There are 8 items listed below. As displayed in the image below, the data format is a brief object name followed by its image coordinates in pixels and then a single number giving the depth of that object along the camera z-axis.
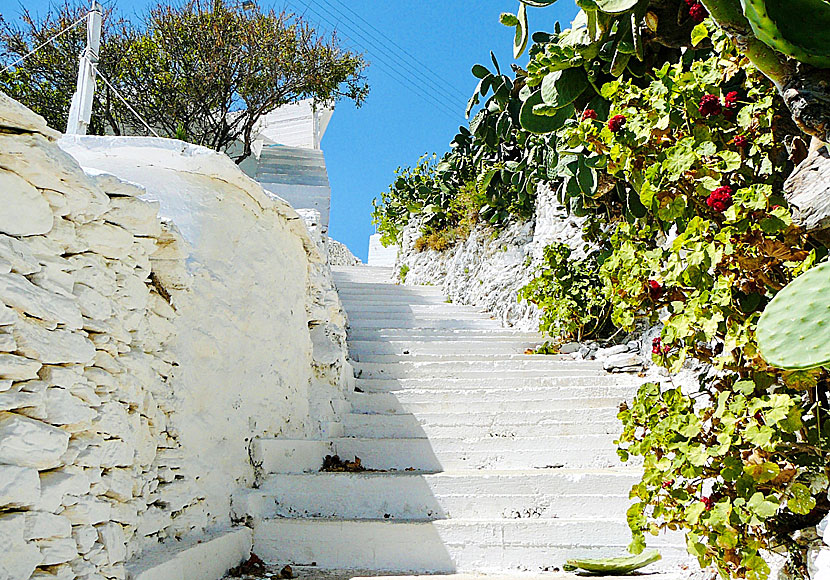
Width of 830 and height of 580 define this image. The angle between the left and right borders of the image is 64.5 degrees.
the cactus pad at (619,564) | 2.25
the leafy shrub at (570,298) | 4.54
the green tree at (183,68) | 9.32
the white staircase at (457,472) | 2.48
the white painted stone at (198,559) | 1.84
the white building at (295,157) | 8.66
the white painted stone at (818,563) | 1.37
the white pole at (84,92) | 4.03
